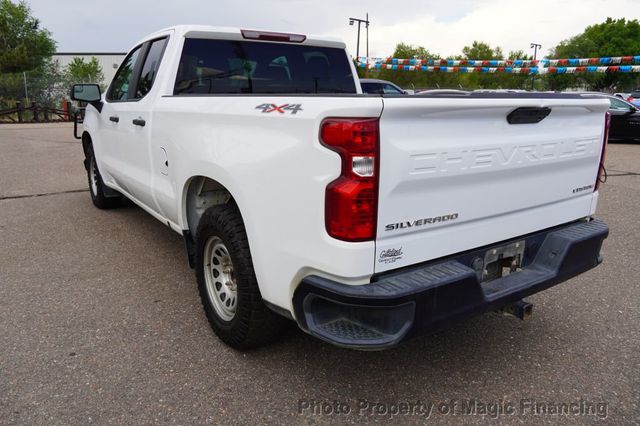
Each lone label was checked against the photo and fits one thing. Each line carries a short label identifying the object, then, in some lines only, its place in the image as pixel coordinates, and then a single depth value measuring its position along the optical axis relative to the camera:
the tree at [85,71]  30.69
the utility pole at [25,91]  27.73
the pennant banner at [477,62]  25.48
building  49.56
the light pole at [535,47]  77.17
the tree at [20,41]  49.19
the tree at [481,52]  74.22
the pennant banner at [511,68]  24.70
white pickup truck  2.13
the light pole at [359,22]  56.57
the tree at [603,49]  57.87
